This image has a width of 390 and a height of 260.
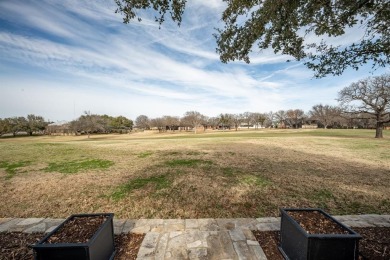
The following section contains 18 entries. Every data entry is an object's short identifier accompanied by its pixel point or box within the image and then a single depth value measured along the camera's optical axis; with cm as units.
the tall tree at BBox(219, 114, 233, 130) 9863
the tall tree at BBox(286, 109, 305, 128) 10444
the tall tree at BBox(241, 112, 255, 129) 10173
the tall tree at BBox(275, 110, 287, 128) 11092
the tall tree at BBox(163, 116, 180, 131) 8606
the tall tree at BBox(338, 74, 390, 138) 2408
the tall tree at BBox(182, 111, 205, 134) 7836
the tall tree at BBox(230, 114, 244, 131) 9714
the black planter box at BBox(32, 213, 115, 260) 262
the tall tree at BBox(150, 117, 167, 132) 8563
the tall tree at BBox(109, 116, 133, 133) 8470
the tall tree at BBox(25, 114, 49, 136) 7381
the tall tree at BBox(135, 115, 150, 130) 10844
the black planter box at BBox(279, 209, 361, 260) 278
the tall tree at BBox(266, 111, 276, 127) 11464
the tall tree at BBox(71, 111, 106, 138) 5584
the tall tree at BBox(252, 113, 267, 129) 10006
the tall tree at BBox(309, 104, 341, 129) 7806
